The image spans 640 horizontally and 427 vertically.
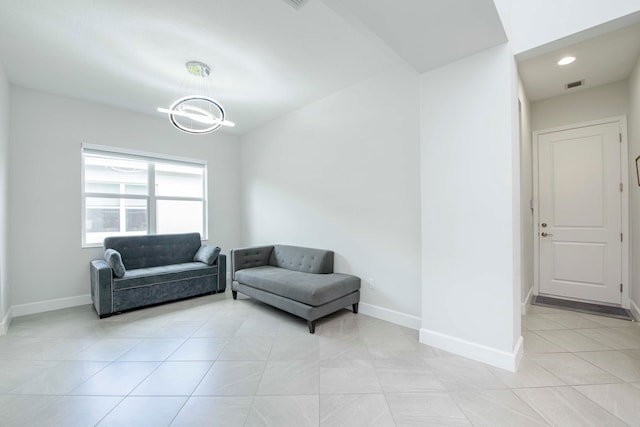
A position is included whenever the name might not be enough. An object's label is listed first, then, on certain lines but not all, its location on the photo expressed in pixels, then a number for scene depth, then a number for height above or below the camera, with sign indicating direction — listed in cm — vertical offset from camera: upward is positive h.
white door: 330 +2
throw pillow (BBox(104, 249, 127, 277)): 329 -58
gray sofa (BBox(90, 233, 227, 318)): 326 -76
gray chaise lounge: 284 -77
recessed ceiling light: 270 +159
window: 399 +37
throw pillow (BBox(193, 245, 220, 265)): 419 -61
